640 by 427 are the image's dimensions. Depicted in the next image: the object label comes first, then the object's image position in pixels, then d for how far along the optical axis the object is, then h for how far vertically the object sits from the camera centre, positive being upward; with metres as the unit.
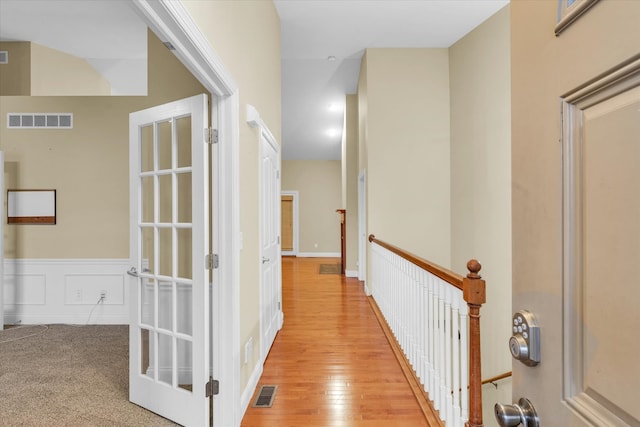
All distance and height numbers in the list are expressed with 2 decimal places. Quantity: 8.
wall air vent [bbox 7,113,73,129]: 3.68 +1.04
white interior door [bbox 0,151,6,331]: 3.53 -0.46
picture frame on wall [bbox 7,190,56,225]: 3.69 +0.08
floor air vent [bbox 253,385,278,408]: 2.23 -1.30
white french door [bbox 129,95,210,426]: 1.86 -0.29
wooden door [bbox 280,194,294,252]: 10.37 -0.33
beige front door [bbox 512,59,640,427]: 0.42 -0.08
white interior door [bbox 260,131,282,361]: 2.81 -0.31
